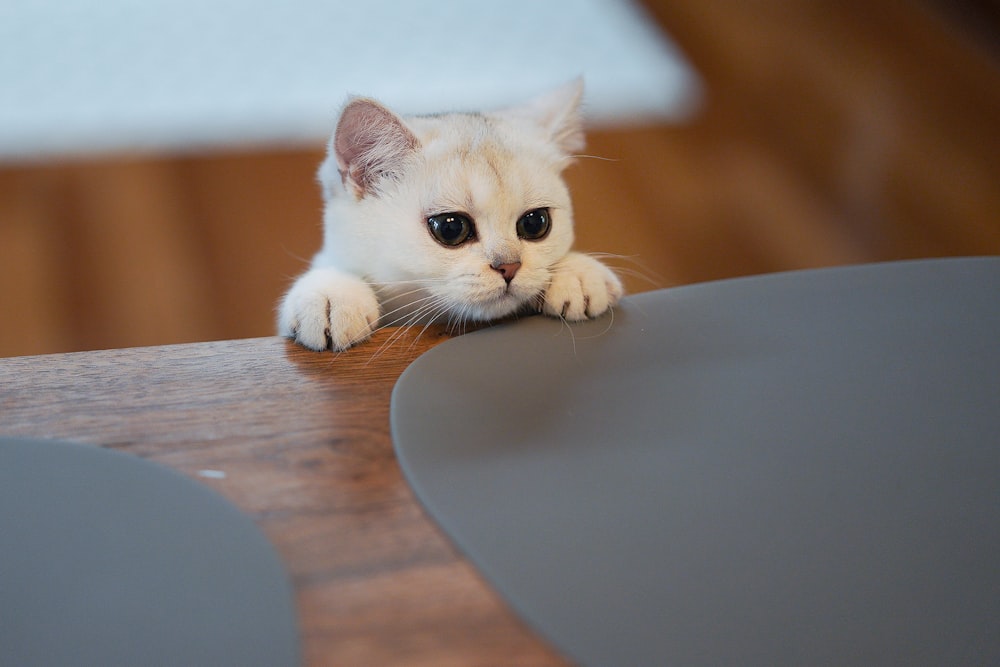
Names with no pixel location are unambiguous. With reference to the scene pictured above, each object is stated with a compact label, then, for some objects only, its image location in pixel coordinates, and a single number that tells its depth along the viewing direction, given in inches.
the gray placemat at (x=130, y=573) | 15.5
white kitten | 21.7
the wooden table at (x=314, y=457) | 16.0
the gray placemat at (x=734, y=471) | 16.5
